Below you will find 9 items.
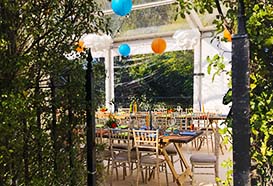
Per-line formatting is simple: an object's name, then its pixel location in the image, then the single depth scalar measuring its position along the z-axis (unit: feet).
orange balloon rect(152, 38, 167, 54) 24.88
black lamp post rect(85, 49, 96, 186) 6.59
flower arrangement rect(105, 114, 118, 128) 17.87
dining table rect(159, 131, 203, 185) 14.34
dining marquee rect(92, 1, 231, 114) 29.89
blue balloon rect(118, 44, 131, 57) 28.40
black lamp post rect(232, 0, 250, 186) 4.35
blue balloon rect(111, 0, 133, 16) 16.70
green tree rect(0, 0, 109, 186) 5.62
